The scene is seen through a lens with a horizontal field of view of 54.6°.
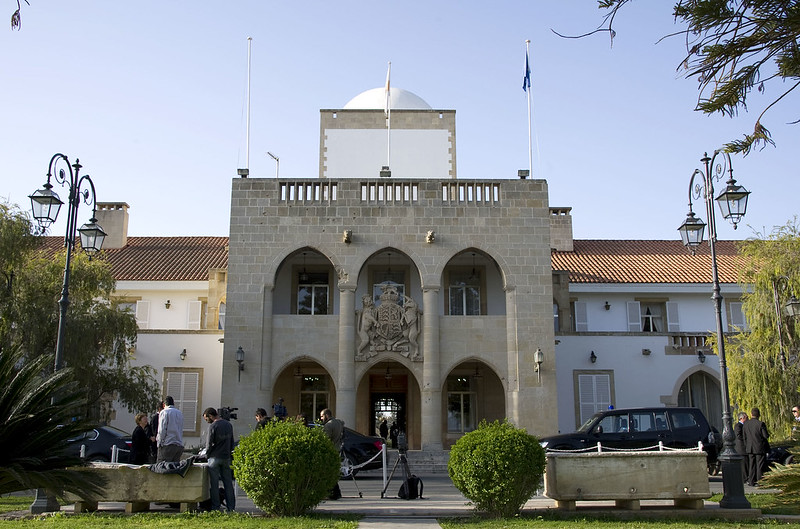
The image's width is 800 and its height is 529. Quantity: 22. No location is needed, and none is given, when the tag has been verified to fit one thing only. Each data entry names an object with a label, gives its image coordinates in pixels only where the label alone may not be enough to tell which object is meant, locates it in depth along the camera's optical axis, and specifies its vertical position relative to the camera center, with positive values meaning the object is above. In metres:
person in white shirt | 12.28 -0.26
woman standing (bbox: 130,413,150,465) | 14.09 -0.49
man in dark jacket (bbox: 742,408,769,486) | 16.09 -0.60
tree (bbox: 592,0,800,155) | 5.23 +2.57
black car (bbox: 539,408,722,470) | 17.88 -0.33
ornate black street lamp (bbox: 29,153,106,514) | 13.86 +3.75
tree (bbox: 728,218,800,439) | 22.53 +2.07
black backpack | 13.48 -1.23
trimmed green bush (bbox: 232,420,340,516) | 10.60 -0.68
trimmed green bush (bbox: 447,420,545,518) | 10.81 -0.72
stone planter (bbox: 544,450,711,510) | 11.48 -0.89
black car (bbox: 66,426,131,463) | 16.81 -0.54
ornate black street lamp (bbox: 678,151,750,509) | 11.52 +3.21
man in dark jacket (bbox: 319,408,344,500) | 13.65 -0.25
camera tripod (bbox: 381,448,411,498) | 13.64 -0.81
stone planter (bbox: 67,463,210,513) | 11.25 -0.97
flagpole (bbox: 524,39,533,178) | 29.19 +12.63
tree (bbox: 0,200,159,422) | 21.28 +2.78
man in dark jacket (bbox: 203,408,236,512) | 11.66 -0.59
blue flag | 29.20 +12.44
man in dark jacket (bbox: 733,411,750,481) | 16.31 -0.44
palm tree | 7.17 -0.12
